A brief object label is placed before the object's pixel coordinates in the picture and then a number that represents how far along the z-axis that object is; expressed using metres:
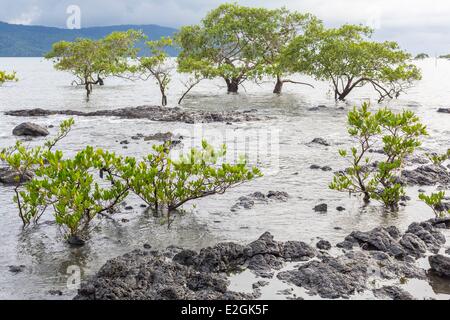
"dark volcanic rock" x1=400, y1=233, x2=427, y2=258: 11.38
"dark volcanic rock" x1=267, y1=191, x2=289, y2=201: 16.31
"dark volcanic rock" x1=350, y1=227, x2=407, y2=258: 11.39
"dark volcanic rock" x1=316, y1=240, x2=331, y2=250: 11.80
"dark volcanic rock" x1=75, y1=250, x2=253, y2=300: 9.09
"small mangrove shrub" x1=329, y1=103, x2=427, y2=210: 14.57
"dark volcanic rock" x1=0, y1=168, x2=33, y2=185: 17.90
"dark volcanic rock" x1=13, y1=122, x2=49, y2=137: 29.92
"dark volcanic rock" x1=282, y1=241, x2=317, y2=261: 11.20
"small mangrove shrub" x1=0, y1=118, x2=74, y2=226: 12.03
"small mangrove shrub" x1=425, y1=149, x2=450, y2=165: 15.29
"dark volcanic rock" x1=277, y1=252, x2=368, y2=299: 9.56
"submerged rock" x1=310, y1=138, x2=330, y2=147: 26.88
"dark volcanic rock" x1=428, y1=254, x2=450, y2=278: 10.22
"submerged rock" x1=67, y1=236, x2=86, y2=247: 12.09
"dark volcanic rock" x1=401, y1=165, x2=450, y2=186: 18.25
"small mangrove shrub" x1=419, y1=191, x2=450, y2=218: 12.66
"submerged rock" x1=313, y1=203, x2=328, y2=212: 14.98
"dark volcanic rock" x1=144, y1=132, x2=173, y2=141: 28.02
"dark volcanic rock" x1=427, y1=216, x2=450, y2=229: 13.38
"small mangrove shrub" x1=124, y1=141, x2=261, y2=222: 12.91
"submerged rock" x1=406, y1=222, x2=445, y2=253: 11.89
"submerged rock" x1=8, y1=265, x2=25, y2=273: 10.59
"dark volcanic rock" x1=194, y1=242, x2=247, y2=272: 10.63
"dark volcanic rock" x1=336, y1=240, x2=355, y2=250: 11.87
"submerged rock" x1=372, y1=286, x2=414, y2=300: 9.29
